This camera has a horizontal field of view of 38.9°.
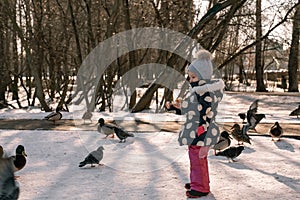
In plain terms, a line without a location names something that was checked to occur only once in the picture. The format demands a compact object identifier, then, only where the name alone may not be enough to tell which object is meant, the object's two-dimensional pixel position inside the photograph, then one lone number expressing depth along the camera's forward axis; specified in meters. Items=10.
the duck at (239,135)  6.99
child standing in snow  4.47
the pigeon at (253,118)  8.56
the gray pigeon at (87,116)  10.72
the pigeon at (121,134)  7.37
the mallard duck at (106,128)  7.64
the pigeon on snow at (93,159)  5.51
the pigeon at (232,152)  5.79
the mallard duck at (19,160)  5.19
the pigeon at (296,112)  11.76
